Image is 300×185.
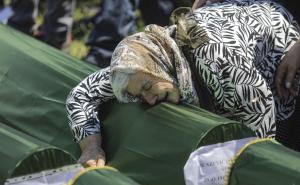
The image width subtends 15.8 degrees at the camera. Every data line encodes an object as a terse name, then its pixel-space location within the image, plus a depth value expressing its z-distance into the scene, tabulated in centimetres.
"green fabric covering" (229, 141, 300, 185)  294
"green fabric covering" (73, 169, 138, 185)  284
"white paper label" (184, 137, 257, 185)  304
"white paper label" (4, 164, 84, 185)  284
